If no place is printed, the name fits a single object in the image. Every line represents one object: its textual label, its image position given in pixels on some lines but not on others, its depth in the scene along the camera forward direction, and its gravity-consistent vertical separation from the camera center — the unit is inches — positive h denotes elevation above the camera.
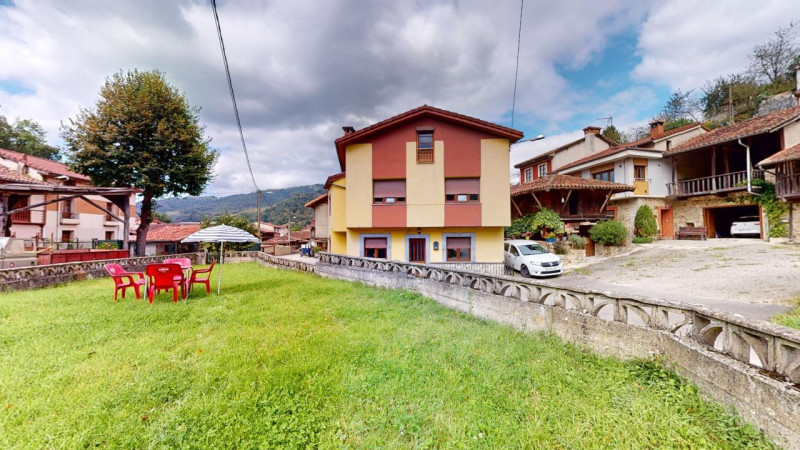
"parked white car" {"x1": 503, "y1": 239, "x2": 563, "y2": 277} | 487.1 -51.4
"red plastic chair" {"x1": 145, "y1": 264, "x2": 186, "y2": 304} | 297.5 -45.7
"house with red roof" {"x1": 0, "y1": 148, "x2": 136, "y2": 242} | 801.6 +64.8
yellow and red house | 527.8 +92.5
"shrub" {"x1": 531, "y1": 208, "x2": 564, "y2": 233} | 649.2 +22.0
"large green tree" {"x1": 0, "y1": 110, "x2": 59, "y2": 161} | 1156.9 +409.9
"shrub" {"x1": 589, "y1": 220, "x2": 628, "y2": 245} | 633.0 -6.5
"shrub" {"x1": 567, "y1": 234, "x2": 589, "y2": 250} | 608.7 -23.3
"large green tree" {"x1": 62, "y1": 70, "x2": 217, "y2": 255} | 636.7 +221.0
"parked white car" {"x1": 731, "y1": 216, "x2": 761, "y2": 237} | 625.9 +2.7
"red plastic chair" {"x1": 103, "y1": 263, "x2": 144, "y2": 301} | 302.8 -45.0
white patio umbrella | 341.2 -2.7
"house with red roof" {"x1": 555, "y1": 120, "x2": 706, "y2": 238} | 771.4 +161.3
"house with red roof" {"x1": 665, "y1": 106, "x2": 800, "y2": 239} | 556.4 +135.3
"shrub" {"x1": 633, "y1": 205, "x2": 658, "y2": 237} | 748.0 +20.7
